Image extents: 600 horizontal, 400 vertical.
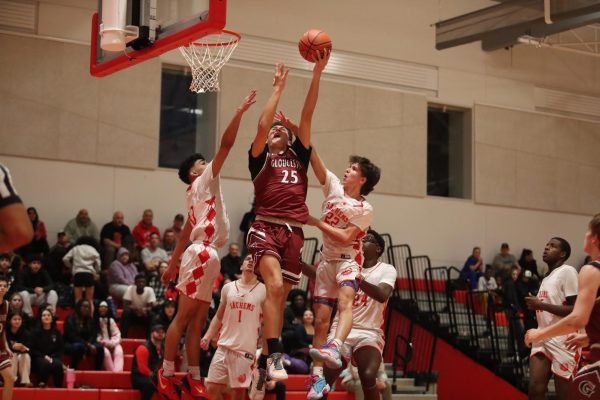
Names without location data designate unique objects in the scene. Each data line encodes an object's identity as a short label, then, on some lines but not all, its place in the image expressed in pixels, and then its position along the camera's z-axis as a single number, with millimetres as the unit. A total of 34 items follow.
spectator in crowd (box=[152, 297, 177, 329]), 13516
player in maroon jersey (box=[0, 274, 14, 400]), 11203
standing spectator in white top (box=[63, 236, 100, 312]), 14430
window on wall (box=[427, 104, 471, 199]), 21781
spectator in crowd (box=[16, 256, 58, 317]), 14174
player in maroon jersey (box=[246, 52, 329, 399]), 8086
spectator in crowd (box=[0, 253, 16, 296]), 13977
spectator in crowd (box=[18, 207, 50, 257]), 15992
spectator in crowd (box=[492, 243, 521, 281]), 20734
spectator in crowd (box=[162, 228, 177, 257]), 17375
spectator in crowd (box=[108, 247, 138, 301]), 15430
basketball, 8352
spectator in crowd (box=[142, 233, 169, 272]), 16484
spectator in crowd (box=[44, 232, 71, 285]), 15680
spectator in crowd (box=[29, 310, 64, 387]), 12164
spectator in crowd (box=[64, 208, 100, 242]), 17000
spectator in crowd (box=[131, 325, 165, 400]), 12078
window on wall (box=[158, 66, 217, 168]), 19016
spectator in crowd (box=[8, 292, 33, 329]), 12648
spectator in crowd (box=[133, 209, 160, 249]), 17422
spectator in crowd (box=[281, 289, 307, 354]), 13930
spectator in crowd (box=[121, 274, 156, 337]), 14546
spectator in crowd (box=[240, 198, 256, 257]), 18031
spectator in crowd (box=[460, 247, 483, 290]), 20016
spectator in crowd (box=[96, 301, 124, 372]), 13102
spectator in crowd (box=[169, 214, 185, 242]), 17703
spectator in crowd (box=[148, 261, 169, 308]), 15428
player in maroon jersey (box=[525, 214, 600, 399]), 6410
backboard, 8086
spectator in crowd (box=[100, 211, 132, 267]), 16500
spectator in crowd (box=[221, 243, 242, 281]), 16516
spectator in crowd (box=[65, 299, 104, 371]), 12945
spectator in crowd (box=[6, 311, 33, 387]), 11953
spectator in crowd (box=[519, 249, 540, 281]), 20391
